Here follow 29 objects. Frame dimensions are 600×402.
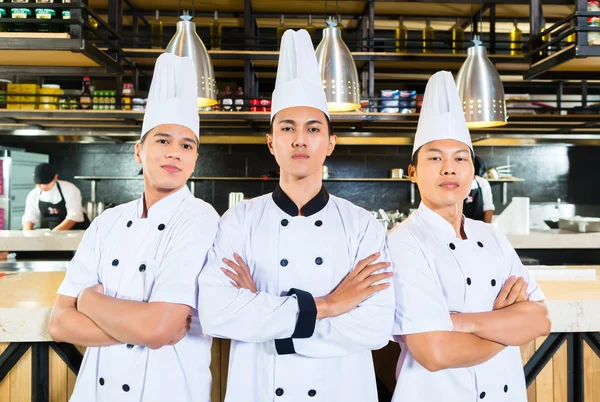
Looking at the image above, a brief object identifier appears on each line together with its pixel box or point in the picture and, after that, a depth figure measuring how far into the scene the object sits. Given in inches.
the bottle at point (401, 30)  174.9
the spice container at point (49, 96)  159.0
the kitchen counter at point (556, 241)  181.3
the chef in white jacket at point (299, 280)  55.4
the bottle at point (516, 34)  180.0
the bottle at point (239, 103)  156.3
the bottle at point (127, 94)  159.5
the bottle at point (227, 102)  159.0
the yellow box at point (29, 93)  158.2
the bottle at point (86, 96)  159.9
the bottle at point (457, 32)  178.9
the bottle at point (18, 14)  107.3
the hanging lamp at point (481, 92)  102.2
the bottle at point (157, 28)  174.0
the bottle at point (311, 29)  162.3
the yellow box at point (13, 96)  159.2
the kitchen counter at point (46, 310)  69.6
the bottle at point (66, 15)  120.4
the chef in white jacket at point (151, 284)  57.9
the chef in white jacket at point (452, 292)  58.2
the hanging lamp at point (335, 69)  98.6
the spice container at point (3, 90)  159.9
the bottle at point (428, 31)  173.8
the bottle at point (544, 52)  109.1
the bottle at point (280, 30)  167.0
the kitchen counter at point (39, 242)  168.5
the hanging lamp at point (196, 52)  95.7
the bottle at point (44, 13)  105.4
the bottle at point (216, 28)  166.7
